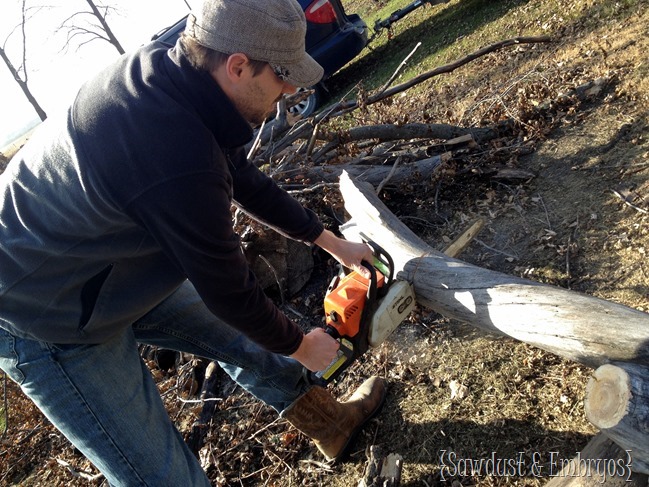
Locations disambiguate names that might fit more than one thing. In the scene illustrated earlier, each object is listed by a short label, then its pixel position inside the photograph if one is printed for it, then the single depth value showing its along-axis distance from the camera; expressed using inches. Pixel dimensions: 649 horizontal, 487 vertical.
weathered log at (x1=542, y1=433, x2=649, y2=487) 66.3
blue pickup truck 283.7
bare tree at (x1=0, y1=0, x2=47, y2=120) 649.6
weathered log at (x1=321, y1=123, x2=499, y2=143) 171.8
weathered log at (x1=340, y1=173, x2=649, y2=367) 69.1
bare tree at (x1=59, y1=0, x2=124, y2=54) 682.2
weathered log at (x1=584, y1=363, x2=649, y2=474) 60.1
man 60.5
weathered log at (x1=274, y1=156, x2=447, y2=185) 162.1
